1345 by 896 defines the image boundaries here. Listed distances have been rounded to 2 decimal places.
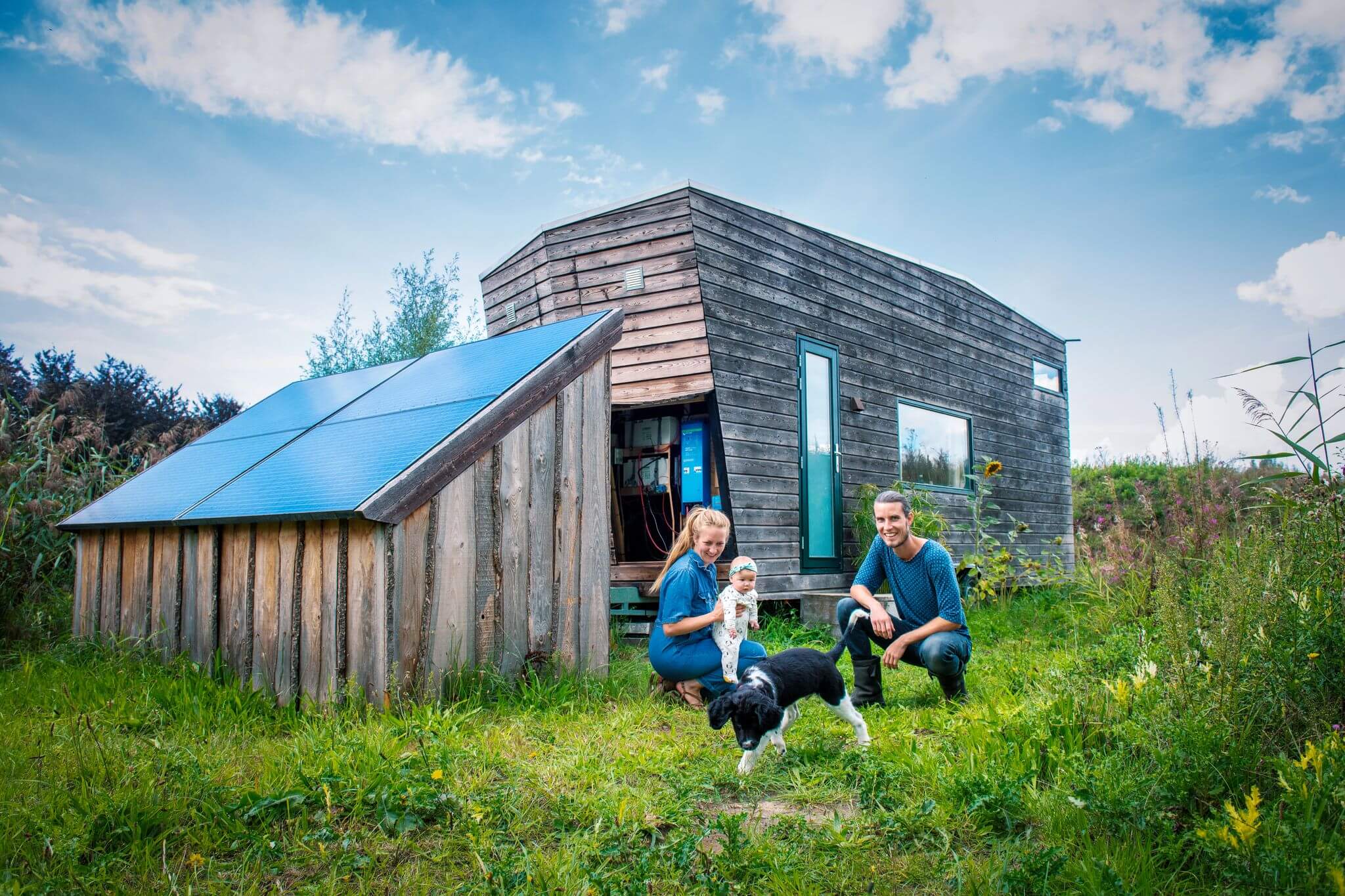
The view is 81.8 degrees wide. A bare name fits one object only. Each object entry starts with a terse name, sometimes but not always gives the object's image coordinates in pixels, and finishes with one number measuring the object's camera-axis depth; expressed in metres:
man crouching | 4.09
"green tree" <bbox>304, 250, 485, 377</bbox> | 23.59
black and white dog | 2.85
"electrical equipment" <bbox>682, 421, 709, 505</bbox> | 8.19
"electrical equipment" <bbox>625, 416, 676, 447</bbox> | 8.54
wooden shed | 3.72
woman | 4.14
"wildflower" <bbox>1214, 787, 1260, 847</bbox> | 1.74
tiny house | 7.75
